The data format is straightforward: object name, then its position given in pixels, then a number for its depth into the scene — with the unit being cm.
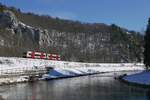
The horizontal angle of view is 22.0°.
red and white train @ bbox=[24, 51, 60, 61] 12605
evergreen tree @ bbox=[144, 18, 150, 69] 7619
